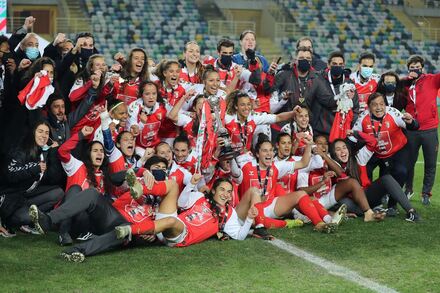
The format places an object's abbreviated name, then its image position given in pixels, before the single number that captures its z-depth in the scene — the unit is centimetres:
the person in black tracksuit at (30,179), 739
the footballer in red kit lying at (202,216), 710
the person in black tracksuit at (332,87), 924
